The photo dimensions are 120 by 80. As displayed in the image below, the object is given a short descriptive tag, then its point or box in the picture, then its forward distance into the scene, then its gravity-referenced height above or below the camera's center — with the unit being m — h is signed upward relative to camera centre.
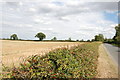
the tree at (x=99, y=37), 101.34 +2.99
